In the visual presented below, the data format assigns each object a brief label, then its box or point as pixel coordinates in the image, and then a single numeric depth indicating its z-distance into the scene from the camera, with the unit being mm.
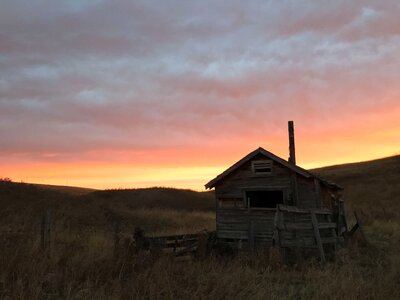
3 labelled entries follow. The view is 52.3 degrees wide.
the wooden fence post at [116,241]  8910
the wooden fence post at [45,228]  10068
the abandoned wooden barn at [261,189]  18125
